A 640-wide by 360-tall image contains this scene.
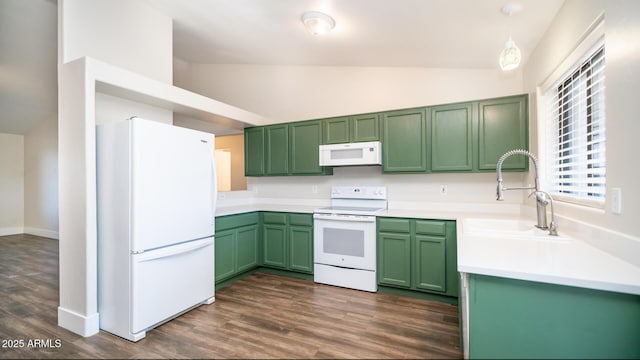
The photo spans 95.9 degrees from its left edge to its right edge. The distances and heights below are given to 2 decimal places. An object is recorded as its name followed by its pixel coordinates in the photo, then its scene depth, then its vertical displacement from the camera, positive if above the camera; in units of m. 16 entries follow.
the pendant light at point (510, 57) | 1.94 +0.82
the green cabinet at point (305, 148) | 3.77 +0.43
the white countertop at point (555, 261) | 1.08 -0.37
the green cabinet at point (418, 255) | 2.79 -0.77
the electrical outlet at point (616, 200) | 1.41 -0.12
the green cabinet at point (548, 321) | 1.07 -0.57
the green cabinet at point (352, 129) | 3.44 +0.63
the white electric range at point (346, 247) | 3.11 -0.75
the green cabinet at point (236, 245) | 3.17 -0.76
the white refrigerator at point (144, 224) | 2.16 -0.34
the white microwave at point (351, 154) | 3.37 +0.31
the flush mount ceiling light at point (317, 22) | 2.57 +1.44
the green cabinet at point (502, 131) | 2.82 +0.47
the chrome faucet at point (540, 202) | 1.87 -0.17
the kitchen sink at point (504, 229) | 1.82 -0.37
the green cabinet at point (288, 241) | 3.50 -0.76
